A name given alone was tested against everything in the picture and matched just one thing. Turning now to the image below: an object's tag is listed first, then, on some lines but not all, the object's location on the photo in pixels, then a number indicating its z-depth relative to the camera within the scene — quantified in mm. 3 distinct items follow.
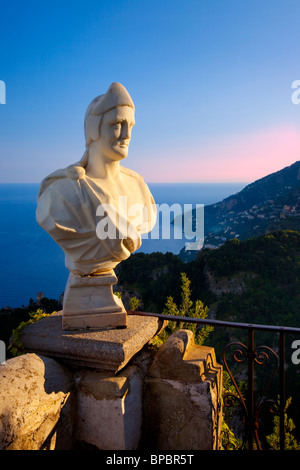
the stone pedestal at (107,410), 1911
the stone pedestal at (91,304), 2133
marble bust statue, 2047
